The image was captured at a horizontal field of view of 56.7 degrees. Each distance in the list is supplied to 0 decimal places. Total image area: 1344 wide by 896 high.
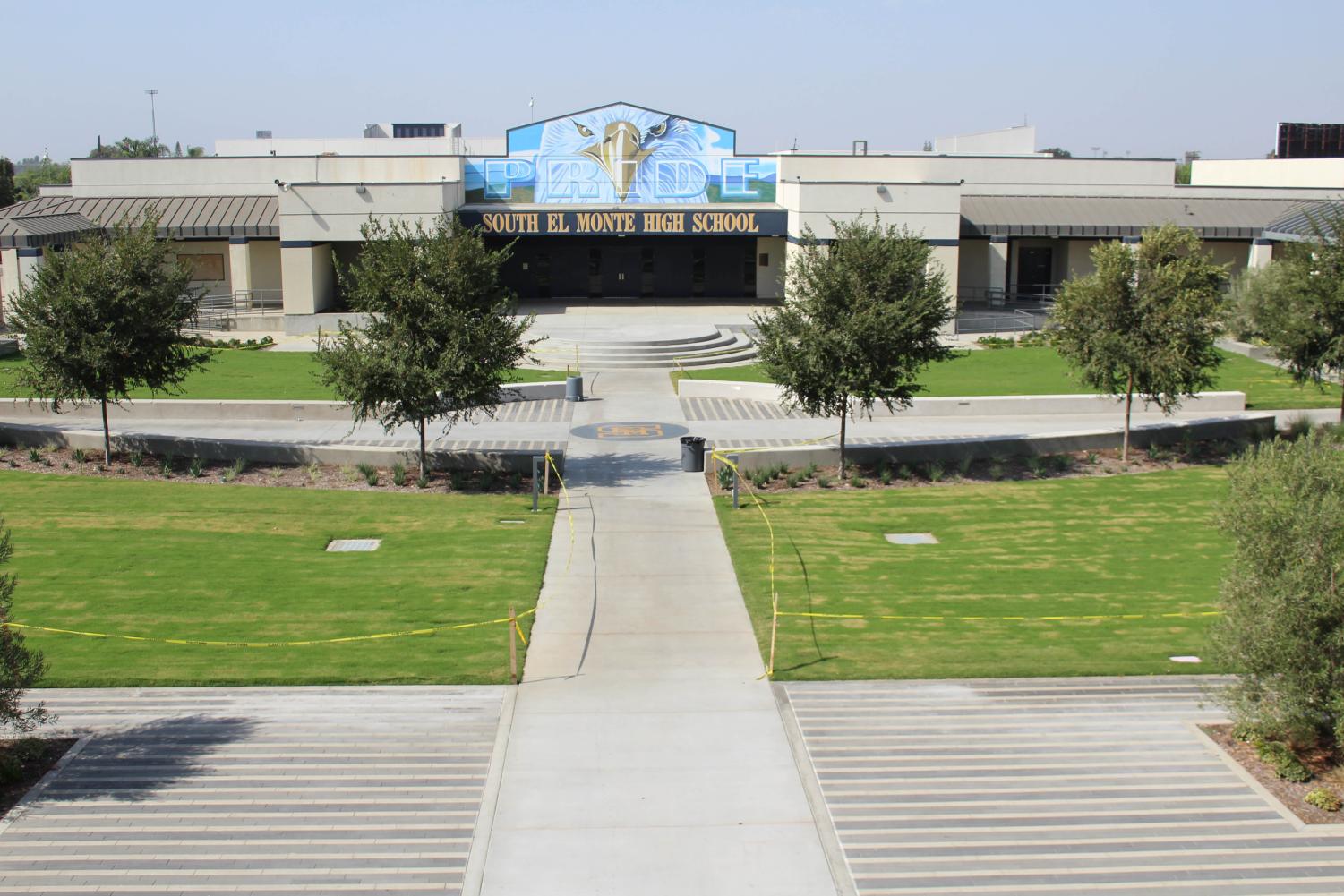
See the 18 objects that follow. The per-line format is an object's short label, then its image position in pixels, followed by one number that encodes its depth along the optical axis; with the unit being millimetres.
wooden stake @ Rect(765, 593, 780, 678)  15930
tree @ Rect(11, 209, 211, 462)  25391
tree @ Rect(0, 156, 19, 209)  79500
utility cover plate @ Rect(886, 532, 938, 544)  22078
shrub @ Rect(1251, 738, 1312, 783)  13266
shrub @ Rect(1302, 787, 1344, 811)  12695
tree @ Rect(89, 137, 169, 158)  110838
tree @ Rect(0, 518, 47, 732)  12609
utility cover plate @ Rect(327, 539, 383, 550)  21344
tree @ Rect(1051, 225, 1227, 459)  26969
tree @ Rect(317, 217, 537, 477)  24453
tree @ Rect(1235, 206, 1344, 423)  28188
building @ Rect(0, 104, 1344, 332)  46156
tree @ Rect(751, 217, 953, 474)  25547
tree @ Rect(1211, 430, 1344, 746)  12812
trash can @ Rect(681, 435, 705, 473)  26266
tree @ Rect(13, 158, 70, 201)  101438
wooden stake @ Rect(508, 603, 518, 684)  15633
